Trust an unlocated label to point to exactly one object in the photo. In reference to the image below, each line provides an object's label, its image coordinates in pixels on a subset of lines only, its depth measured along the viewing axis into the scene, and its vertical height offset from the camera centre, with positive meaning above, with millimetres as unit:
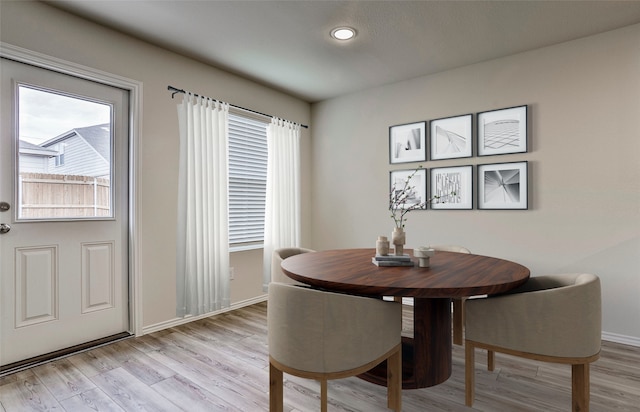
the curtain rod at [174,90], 3058 +1044
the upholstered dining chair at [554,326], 1562 -568
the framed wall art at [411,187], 3672 +198
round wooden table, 1559 -364
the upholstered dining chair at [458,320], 2564 -882
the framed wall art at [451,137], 3410 +700
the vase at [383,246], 2256 -268
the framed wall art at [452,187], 3402 +191
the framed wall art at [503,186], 3115 +184
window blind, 3680 +288
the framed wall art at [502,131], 3127 +696
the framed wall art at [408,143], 3684 +690
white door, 2279 -37
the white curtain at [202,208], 3119 -20
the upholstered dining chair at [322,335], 1506 -581
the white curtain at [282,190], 3943 +187
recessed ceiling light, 2701 +1390
